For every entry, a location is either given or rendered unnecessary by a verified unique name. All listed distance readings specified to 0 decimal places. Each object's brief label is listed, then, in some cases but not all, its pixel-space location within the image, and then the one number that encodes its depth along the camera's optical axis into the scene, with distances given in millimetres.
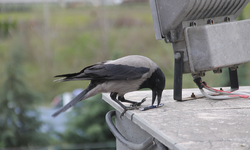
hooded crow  5918
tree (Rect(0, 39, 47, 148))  15523
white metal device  6344
